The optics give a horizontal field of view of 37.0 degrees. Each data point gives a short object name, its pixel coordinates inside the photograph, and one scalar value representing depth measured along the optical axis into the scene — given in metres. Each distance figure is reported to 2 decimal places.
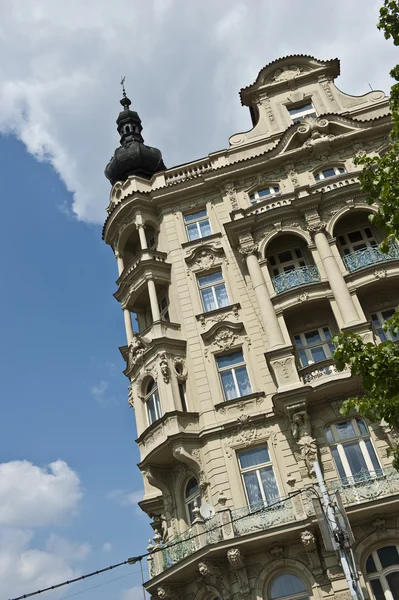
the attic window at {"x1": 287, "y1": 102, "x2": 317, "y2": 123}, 30.20
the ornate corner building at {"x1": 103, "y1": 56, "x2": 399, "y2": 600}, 19.39
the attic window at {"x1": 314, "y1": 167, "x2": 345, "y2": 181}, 27.70
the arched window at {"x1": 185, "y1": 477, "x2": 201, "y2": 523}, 22.62
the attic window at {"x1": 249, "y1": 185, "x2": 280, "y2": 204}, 28.17
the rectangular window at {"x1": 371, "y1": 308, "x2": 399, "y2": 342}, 23.08
